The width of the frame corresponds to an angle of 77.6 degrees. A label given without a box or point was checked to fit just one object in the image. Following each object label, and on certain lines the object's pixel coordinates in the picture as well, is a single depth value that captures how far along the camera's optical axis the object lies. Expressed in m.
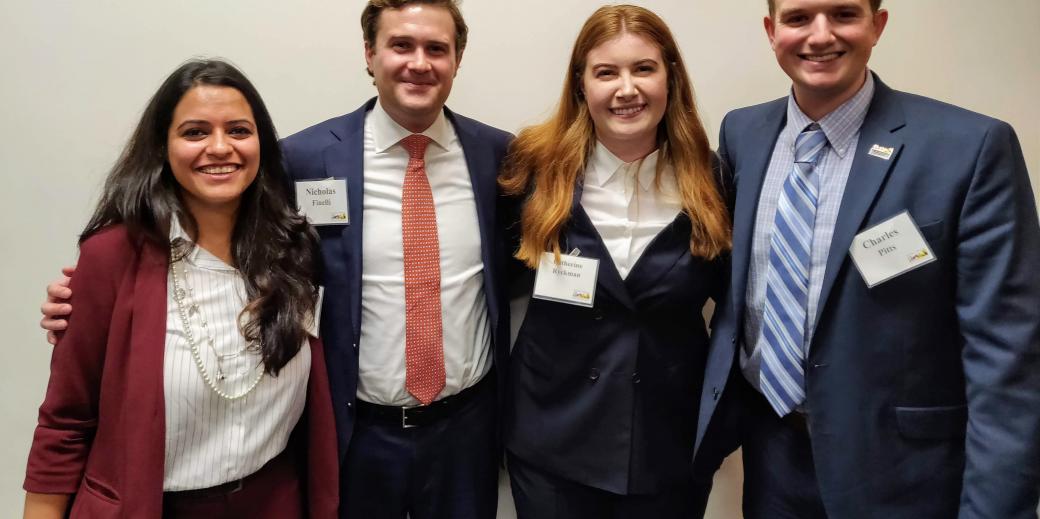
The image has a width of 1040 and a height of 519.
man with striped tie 1.35
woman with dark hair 1.39
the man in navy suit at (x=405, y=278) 1.75
